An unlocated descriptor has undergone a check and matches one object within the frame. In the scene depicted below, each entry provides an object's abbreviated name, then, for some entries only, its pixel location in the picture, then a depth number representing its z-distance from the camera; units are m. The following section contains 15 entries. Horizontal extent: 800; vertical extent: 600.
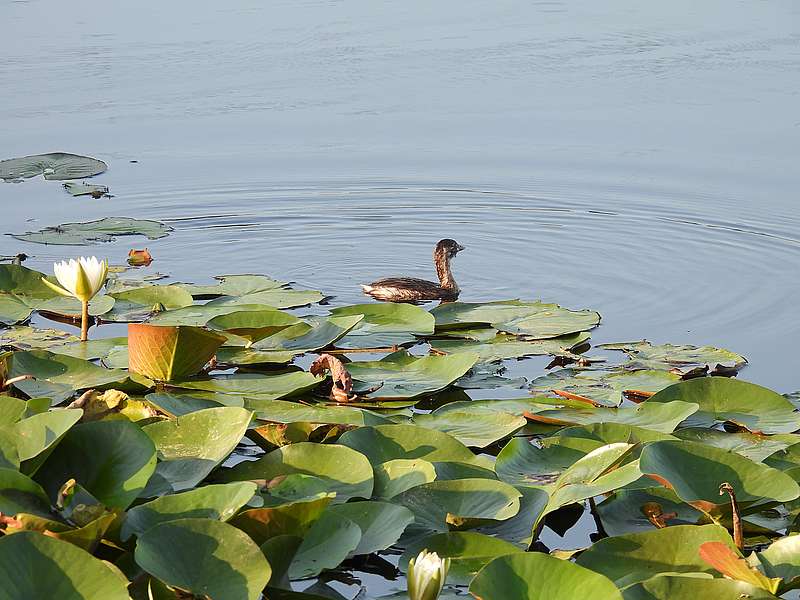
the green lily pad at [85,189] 19.03
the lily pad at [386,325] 11.40
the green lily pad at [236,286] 13.14
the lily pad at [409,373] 9.73
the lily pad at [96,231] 15.88
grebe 14.38
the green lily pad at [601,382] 9.88
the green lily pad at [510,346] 11.06
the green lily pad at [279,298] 12.61
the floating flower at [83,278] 10.11
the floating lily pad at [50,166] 18.78
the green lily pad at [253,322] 11.04
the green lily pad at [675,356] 10.84
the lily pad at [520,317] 11.76
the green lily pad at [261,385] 9.47
